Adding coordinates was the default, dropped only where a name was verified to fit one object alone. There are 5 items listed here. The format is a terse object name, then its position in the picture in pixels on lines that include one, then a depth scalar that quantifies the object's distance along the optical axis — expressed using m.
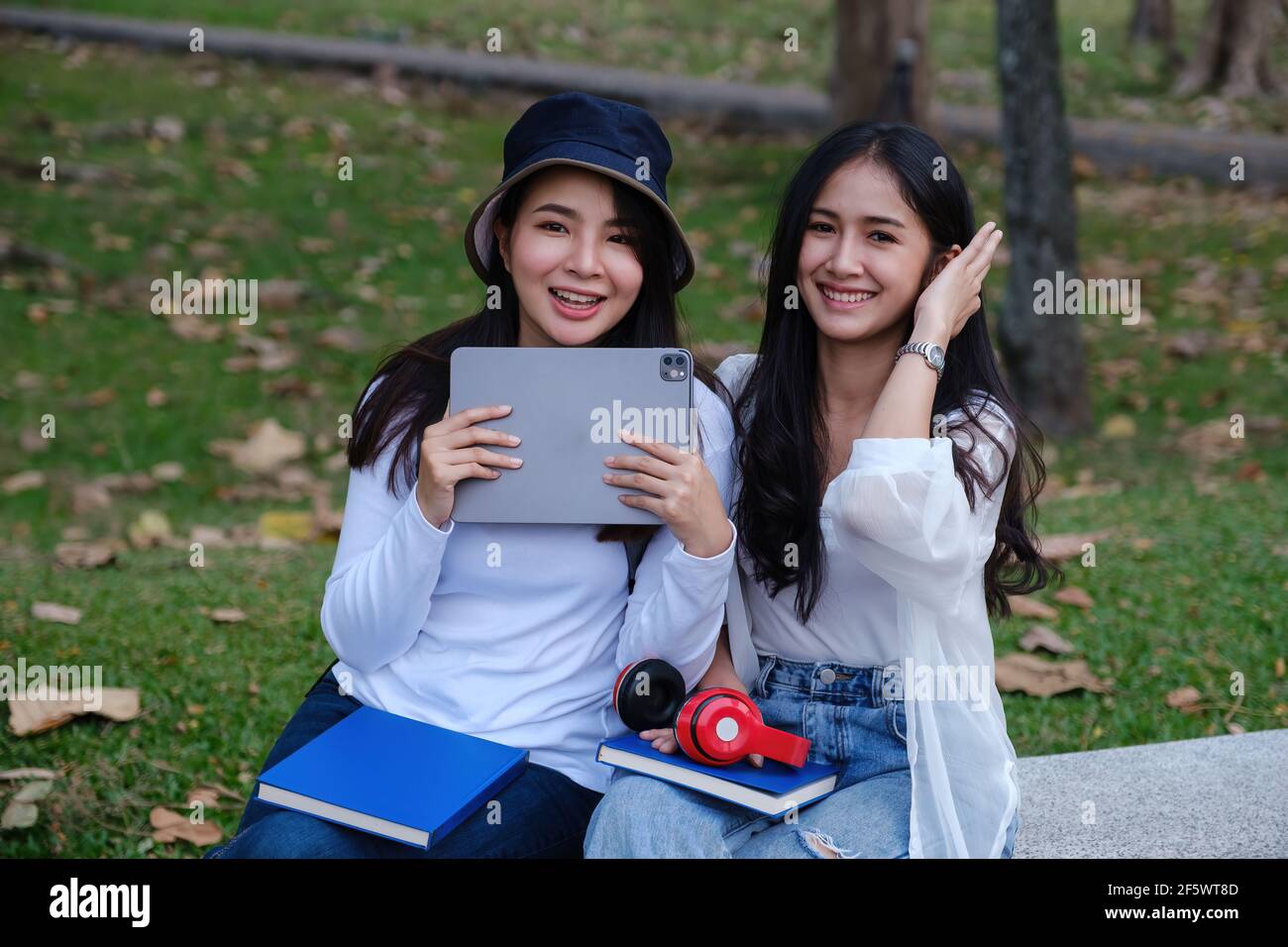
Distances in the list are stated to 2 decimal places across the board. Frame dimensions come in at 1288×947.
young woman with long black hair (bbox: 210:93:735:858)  2.35
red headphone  2.24
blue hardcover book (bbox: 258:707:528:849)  2.17
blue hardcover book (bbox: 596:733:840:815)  2.22
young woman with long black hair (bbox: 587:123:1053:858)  2.24
